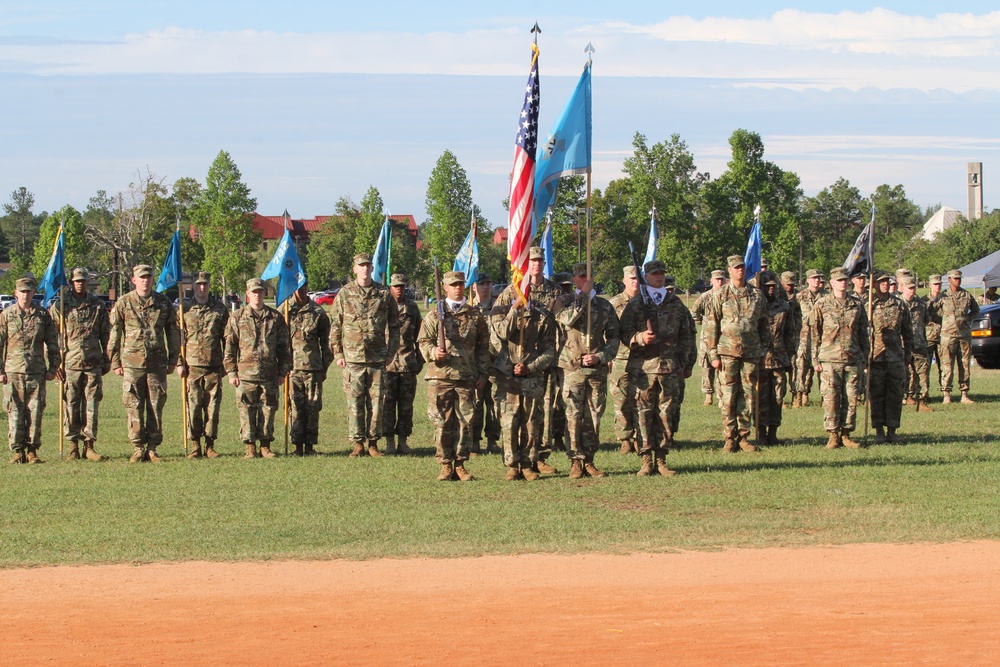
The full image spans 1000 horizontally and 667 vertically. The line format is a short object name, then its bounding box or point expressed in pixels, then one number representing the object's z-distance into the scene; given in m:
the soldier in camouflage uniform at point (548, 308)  12.89
